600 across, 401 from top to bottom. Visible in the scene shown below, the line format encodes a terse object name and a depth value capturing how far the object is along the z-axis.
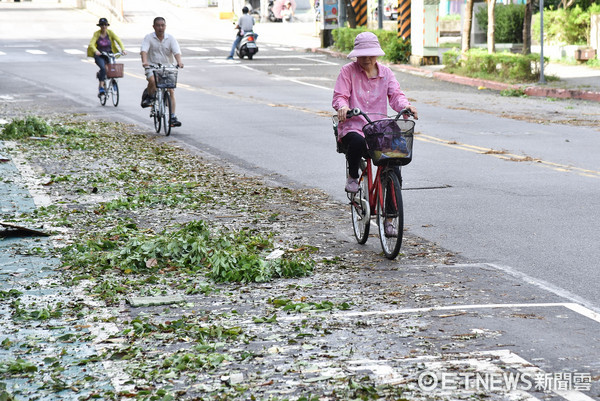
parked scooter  70.19
